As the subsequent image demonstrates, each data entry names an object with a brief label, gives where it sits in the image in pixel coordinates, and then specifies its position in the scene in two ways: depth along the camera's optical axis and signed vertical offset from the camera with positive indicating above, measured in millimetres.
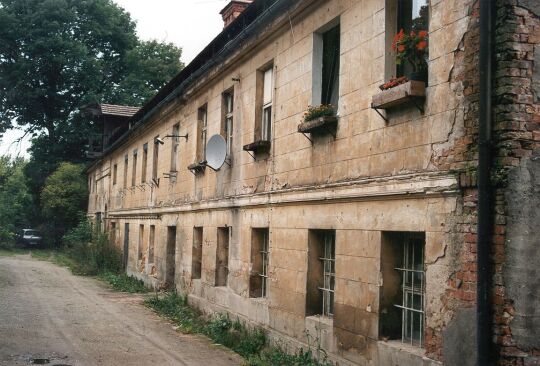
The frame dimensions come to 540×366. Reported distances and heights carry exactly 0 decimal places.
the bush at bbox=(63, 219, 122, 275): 26844 -1508
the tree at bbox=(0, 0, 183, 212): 41750 +11326
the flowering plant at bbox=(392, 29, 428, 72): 6844 +2176
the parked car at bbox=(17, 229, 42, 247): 45938 -1225
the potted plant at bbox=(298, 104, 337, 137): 8711 +1693
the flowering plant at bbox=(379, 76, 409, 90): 7004 +1830
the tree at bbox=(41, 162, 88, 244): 39844 +1960
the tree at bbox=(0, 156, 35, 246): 45781 +1329
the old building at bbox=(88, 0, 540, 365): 5672 +665
